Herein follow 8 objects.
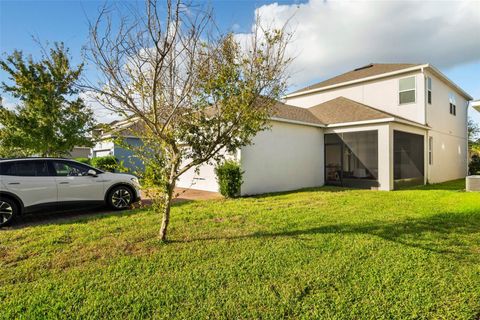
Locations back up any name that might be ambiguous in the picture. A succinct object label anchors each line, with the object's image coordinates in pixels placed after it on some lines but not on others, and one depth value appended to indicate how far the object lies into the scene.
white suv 6.36
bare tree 4.13
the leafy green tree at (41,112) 12.80
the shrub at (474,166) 21.36
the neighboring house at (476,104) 10.89
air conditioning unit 11.56
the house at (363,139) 12.03
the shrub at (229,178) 10.02
